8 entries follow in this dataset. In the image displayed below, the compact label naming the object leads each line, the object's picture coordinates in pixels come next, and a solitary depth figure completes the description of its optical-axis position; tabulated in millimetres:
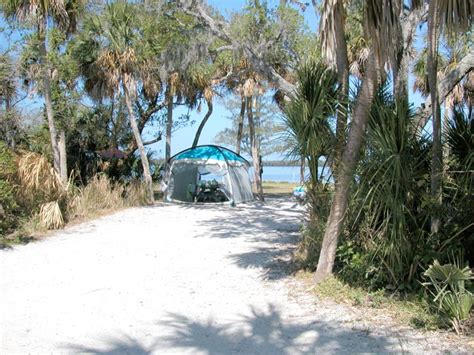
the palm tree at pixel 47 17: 13711
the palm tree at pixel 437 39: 4957
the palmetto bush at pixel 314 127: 6965
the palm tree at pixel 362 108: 5629
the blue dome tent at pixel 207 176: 20328
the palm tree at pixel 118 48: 17984
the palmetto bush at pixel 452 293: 4664
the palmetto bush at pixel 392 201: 5668
